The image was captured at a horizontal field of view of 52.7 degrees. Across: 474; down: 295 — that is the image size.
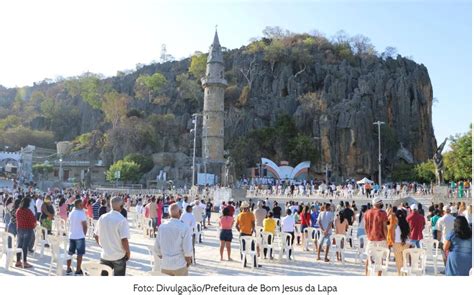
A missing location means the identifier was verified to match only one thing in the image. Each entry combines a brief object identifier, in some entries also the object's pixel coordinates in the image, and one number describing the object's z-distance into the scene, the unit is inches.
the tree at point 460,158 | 1486.2
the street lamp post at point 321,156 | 2135.8
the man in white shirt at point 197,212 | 550.9
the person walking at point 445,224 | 382.6
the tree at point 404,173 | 2011.6
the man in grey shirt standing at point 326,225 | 431.8
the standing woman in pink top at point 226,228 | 416.5
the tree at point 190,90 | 2623.0
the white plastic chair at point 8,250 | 355.9
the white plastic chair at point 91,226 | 583.5
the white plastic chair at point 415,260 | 309.9
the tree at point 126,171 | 2001.7
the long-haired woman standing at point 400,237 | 359.9
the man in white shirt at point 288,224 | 461.6
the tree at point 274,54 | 2659.9
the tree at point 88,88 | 2952.8
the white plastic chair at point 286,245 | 438.0
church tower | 1947.6
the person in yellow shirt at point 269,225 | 439.5
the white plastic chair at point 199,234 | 569.2
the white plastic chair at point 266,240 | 432.5
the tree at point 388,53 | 2886.6
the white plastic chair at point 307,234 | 507.3
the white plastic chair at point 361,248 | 435.5
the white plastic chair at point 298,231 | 566.0
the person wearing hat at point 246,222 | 411.8
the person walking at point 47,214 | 432.5
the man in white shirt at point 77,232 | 333.7
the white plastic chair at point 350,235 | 545.9
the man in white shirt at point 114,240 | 246.8
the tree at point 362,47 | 2920.8
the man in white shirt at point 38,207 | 565.6
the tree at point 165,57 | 3855.8
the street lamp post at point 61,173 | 2240.4
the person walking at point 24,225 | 373.4
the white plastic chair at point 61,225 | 505.0
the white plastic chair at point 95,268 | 232.4
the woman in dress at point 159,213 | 593.9
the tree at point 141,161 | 2130.2
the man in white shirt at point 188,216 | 380.5
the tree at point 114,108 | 2566.4
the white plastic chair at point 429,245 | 408.1
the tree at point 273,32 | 3179.1
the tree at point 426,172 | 1878.7
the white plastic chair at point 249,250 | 389.1
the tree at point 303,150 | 2085.4
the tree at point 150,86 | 2773.1
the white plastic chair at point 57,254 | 321.6
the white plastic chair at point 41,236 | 418.6
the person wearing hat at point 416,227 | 401.1
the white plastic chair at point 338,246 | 425.7
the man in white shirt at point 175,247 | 229.5
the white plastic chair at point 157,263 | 267.6
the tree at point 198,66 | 2817.4
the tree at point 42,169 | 2485.2
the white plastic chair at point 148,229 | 598.8
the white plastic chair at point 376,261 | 307.7
